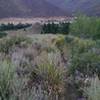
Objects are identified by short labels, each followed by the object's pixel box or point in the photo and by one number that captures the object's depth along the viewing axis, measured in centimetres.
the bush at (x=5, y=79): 232
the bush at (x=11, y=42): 577
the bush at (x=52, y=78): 307
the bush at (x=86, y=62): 383
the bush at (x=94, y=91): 206
